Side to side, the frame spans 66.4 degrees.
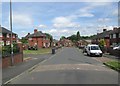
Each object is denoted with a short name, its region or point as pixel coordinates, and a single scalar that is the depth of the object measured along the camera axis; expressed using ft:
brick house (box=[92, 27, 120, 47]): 96.98
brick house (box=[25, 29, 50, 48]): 134.55
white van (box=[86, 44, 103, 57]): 47.33
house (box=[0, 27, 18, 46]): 87.53
